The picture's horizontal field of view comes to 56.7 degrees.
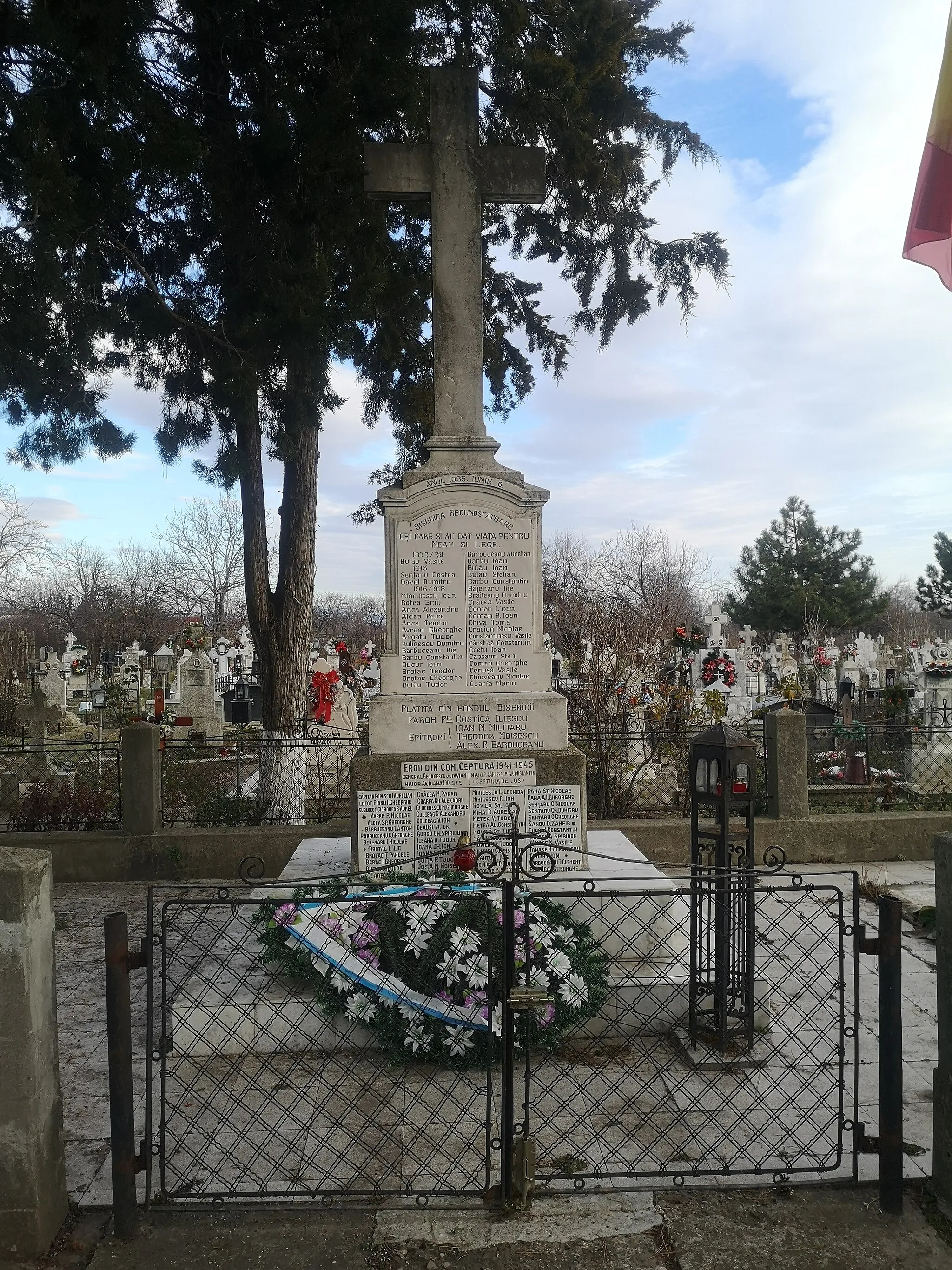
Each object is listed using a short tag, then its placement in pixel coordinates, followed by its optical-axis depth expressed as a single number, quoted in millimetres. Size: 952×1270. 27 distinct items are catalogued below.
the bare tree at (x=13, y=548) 33062
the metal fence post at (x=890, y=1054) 3096
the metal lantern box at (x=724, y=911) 4281
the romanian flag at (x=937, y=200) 4883
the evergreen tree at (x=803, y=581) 33875
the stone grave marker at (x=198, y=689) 20688
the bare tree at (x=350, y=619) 50250
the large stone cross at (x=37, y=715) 17344
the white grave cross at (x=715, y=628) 17938
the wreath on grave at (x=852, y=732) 10279
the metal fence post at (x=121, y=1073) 2998
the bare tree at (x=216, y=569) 41531
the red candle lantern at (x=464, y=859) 5465
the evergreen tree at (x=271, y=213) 7406
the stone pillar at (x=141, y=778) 8047
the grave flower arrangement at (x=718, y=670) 12234
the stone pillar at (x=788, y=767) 8266
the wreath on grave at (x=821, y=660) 19375
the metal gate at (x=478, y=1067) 3283
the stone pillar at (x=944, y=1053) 3062
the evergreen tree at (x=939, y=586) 38500
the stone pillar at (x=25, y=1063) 2773
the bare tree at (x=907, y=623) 47250
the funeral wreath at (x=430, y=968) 4211
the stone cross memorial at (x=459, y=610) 5941
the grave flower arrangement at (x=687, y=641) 10914
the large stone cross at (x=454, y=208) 6301
